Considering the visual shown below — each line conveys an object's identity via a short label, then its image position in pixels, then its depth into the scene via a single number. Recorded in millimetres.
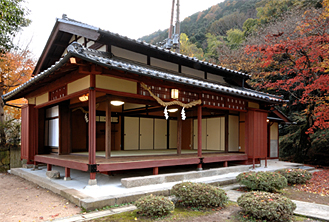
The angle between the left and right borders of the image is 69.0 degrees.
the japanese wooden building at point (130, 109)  6691
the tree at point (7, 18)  8836
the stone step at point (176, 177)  6430
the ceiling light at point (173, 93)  8031
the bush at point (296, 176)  7863
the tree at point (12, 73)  14286
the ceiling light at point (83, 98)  8169
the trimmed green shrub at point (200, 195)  4996
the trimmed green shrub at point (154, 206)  4371
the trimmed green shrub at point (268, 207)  4227
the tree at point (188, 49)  29734
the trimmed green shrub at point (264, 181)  6395
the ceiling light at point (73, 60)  5633
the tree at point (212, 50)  28355
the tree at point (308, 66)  10988
